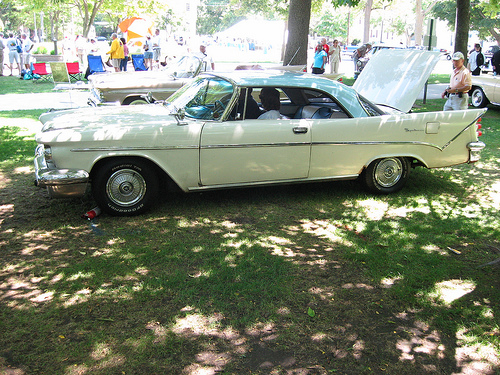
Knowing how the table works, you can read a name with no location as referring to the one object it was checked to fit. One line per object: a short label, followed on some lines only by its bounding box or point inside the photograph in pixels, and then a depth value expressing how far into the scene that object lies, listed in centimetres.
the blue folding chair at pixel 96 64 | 1919
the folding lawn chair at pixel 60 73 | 1488
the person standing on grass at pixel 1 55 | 2154
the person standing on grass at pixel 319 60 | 1900
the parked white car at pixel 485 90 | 1348
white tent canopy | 3934
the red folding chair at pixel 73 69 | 1785
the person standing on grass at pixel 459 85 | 929
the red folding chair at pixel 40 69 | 1900
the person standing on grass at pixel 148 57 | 2139
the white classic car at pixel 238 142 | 541
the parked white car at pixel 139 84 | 1041
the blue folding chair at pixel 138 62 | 1980
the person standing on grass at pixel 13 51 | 2360
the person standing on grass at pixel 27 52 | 2258
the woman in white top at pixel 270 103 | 616
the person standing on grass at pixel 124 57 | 1997
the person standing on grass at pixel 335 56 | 2331
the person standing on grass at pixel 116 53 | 1909
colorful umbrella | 2127
